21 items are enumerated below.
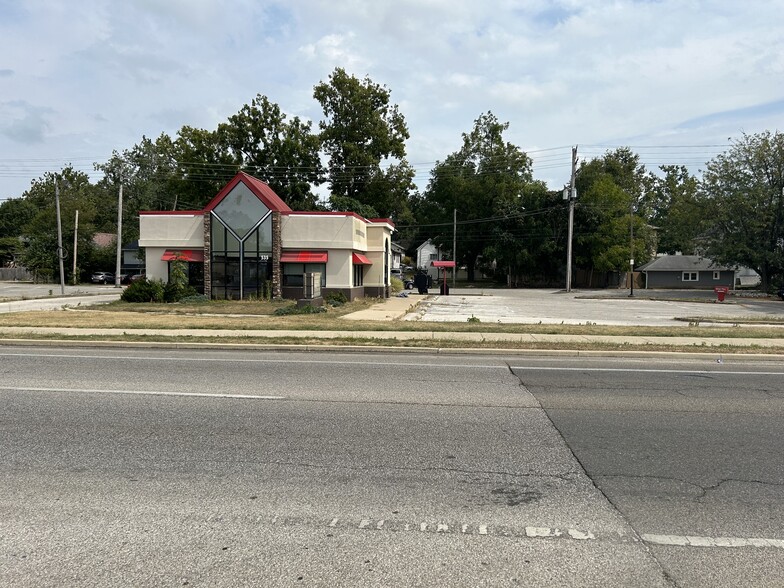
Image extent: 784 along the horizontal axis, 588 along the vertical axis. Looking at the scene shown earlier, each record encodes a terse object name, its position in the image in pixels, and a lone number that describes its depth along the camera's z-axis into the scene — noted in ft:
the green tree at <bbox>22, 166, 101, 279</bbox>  197.57
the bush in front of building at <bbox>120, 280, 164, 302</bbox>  92.58
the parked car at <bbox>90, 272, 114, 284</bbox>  198.70
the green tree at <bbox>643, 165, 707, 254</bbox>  160.15
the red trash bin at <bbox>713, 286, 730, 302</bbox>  119.96
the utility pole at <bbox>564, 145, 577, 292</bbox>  162.30
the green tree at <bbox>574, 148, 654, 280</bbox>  194.39
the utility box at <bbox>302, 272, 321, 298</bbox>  85.46
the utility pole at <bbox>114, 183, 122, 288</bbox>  174.81
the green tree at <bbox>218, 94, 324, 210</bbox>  178.81
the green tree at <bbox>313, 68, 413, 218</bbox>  186.50
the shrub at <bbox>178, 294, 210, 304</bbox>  94.12
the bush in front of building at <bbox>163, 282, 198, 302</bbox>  94.67
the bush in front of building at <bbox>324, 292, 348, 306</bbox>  94.27
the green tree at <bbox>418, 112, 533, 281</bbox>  217.15
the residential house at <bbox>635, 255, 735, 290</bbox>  202.59
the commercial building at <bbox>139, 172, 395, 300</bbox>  101.40
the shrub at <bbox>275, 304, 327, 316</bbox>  74.70
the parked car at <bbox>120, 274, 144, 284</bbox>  198.68
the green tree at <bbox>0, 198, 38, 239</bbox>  323.02
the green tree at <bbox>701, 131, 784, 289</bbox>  146.30
